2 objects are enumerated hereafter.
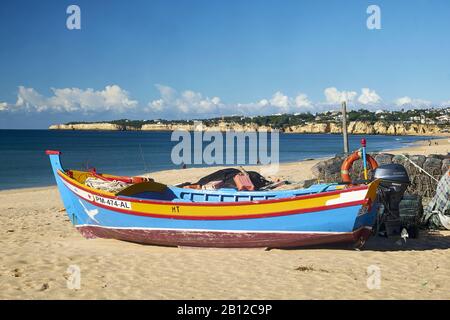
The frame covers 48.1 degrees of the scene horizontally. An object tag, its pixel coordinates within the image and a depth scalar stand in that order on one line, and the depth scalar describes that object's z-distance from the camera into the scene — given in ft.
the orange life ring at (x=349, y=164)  34.97
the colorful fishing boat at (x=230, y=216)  30.78
